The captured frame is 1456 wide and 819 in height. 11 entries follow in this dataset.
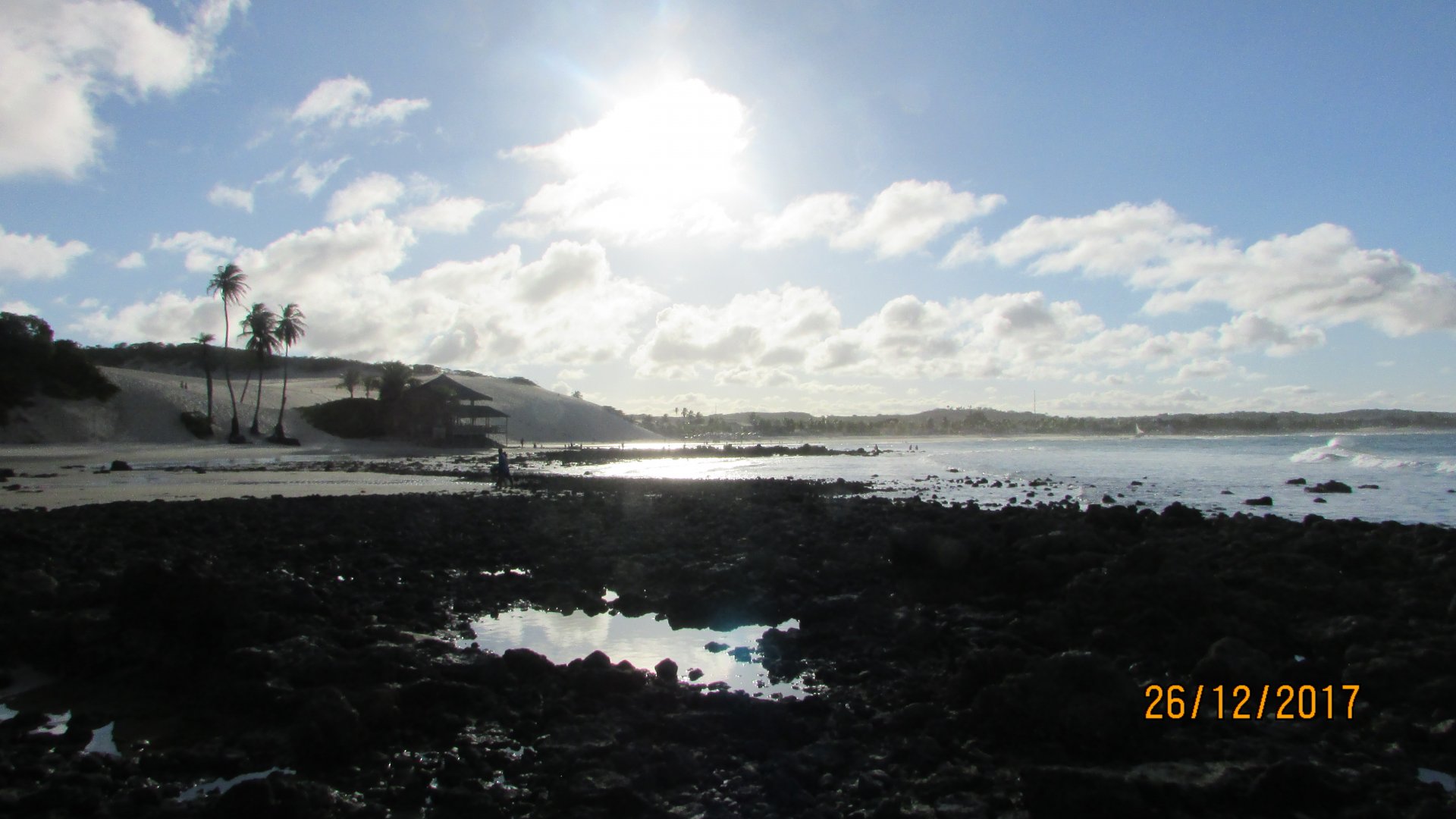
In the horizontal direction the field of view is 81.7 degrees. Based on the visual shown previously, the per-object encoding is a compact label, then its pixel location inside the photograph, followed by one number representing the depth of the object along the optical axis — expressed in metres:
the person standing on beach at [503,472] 35.38
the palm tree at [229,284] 70.75
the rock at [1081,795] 5.02
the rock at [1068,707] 6.09
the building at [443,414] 79.00
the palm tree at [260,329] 72.94
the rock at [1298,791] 5.32
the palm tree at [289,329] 74.94
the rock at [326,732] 5.91
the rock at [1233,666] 7.32
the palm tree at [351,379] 98.12
